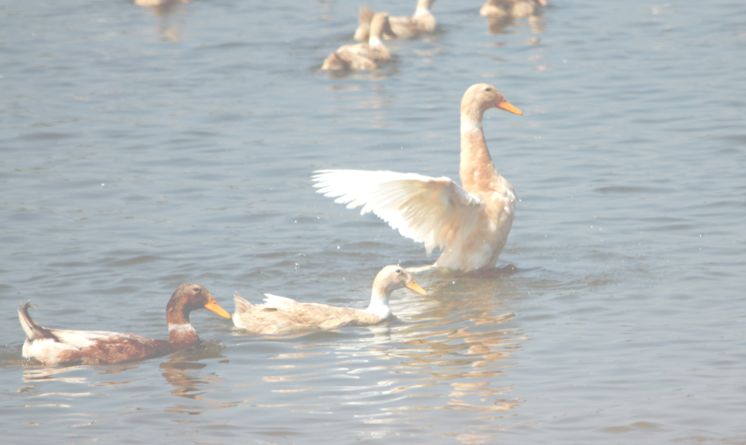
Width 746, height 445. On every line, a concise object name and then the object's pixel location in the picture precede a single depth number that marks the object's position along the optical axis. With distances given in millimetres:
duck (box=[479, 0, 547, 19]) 39750
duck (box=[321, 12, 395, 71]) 31703
